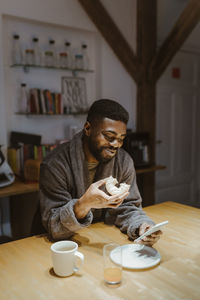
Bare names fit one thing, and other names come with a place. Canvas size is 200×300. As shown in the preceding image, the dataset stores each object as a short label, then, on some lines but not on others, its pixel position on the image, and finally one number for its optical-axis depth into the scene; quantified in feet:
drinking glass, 3.34
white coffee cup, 3.42
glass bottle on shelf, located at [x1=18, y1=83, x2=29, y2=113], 10.36
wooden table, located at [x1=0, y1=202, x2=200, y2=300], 3.16
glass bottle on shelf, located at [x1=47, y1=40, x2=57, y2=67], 10.88
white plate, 3.63
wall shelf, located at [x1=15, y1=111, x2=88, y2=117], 10.71
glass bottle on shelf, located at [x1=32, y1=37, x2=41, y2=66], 10.70
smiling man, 4.24
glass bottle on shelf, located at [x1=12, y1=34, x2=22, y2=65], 10.14
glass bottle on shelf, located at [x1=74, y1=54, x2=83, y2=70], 11.45
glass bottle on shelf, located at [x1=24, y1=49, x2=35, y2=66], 10.34
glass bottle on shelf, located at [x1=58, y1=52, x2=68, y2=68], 11.20
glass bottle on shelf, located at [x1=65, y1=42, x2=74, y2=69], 11.38
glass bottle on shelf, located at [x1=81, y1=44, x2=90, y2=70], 11.84
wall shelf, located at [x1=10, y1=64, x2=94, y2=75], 10.22
